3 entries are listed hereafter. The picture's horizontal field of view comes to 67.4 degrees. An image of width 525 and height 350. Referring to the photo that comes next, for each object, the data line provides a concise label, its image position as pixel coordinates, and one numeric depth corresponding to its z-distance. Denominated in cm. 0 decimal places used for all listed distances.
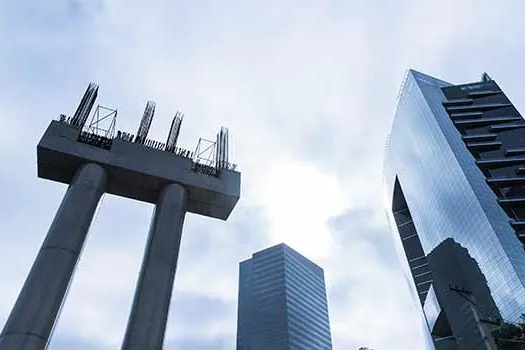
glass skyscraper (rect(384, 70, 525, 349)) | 7238
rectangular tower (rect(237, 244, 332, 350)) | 16725
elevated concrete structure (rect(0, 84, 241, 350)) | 1470
